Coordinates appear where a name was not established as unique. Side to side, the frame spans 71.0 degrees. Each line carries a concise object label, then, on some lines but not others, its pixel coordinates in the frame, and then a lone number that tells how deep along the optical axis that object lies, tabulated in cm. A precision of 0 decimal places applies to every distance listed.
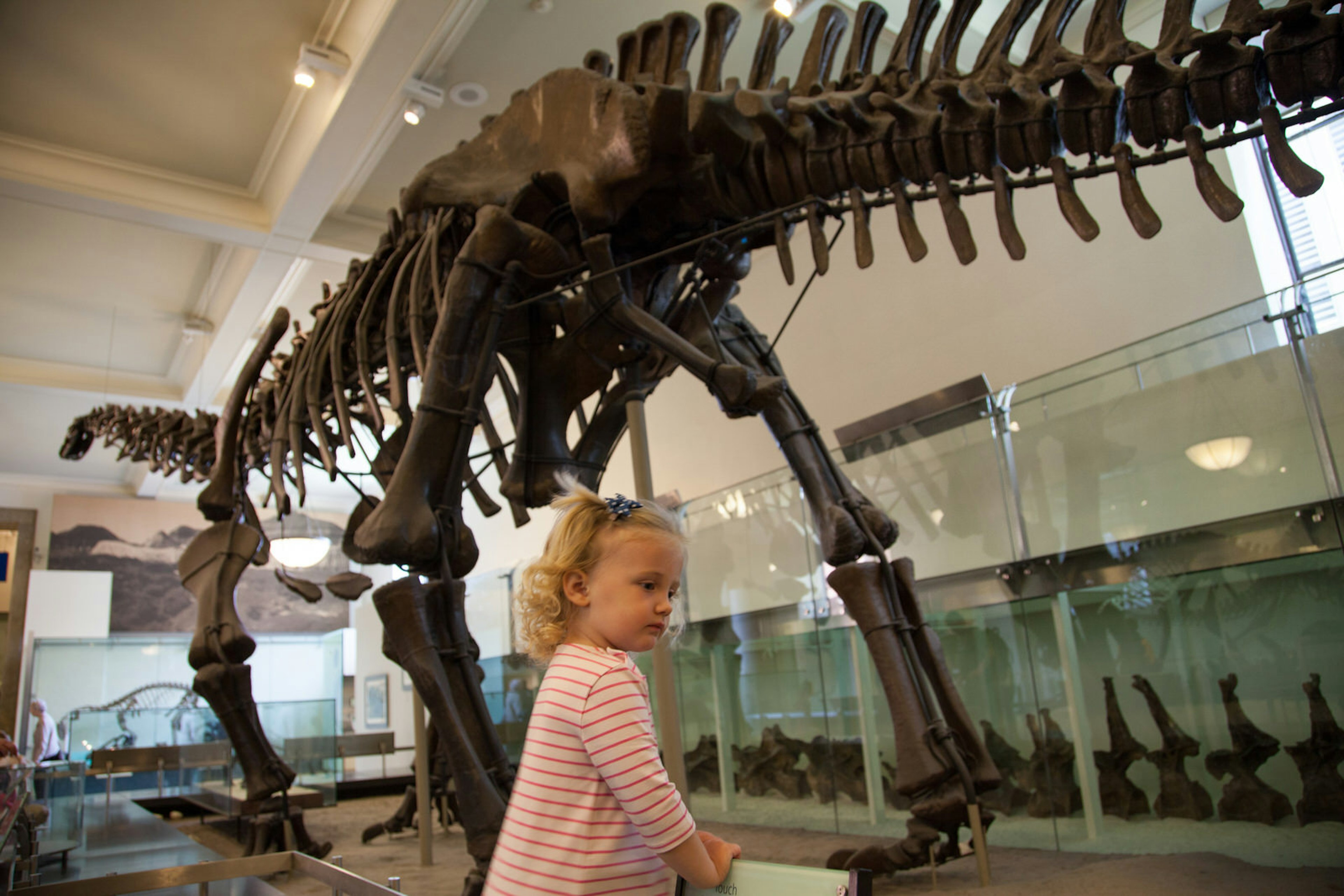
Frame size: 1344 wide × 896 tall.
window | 433
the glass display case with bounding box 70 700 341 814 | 683
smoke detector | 975
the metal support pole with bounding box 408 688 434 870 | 406
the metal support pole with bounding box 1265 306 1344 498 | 293
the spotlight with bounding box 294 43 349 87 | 579
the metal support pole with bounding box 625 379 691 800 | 266
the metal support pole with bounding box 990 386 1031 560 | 409
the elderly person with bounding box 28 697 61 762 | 845
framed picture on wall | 1451
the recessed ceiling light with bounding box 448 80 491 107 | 650
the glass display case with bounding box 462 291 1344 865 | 301
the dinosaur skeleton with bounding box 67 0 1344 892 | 201
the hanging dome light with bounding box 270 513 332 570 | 896
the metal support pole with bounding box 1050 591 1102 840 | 353
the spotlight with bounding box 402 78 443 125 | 625
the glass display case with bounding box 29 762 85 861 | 384
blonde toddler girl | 123
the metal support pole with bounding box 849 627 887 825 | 437
